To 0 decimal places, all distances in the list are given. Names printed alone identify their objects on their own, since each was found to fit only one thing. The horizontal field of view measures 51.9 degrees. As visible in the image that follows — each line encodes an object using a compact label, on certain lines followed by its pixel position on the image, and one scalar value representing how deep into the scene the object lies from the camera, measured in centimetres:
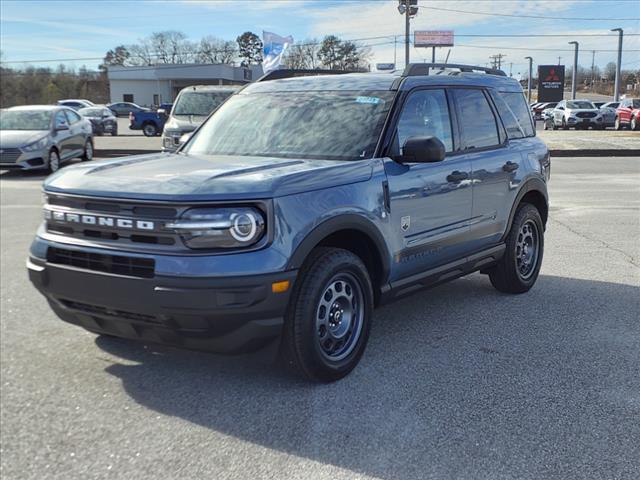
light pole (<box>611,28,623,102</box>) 5156
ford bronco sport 337
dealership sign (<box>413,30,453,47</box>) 8474
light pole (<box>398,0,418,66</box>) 4509
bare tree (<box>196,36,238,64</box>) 10250
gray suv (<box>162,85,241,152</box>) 1528
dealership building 8375
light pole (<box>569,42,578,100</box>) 6481
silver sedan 1475
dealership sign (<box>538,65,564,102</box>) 6738
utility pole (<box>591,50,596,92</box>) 12505
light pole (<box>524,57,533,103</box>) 8656
